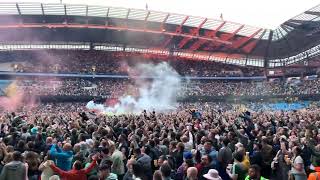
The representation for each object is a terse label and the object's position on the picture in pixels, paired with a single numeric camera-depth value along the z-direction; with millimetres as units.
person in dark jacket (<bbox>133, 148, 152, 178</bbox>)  4856
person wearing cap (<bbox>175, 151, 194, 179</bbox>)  4753
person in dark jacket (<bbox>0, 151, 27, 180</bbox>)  4406
